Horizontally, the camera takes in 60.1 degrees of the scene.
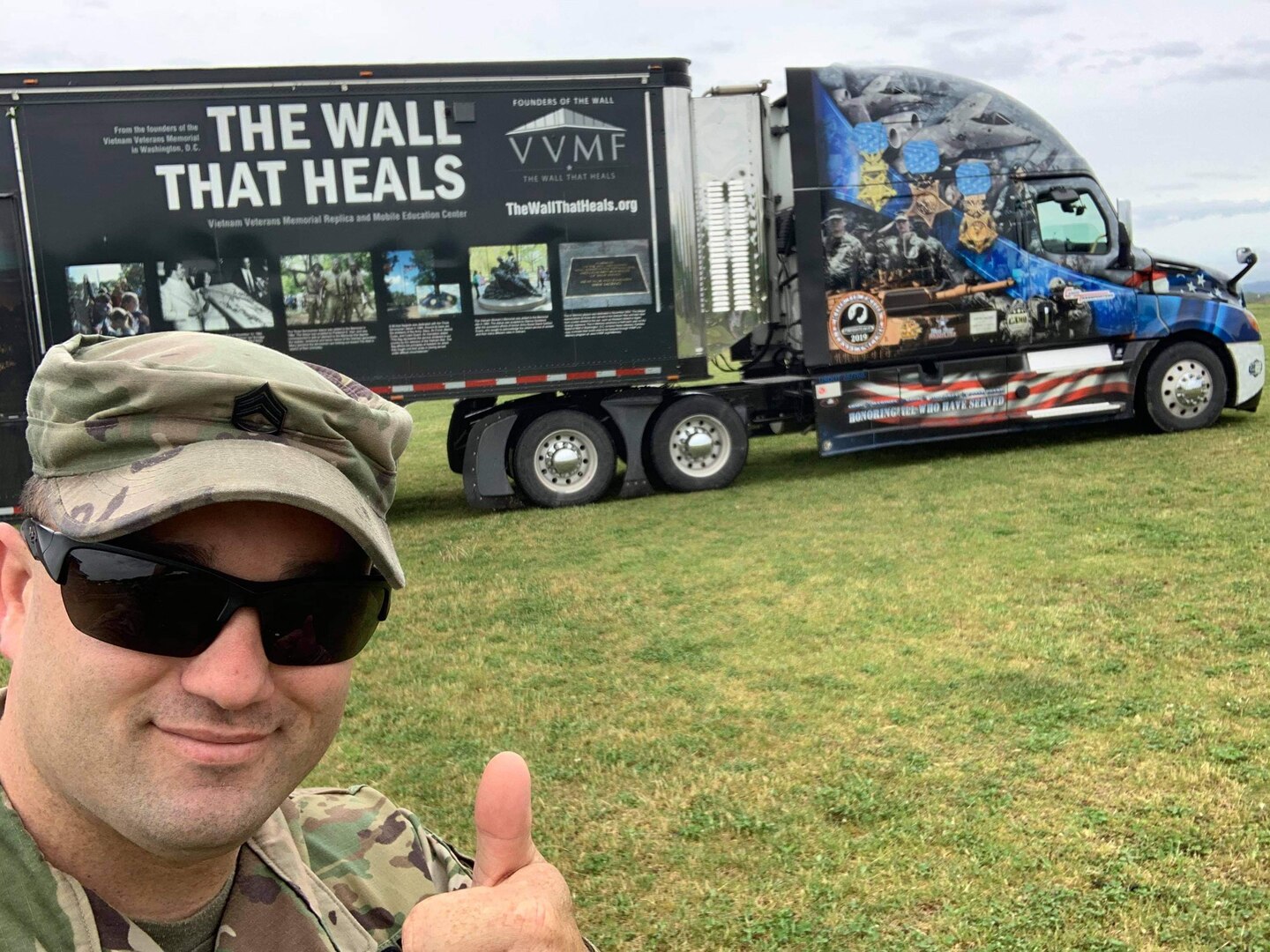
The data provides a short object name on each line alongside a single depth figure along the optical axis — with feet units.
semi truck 27.50
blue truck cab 31.65
